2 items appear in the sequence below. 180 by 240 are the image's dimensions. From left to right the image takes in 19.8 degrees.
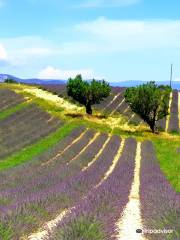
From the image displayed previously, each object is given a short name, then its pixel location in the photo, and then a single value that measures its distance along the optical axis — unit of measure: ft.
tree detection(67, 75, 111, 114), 250.78
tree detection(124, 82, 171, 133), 221.05
